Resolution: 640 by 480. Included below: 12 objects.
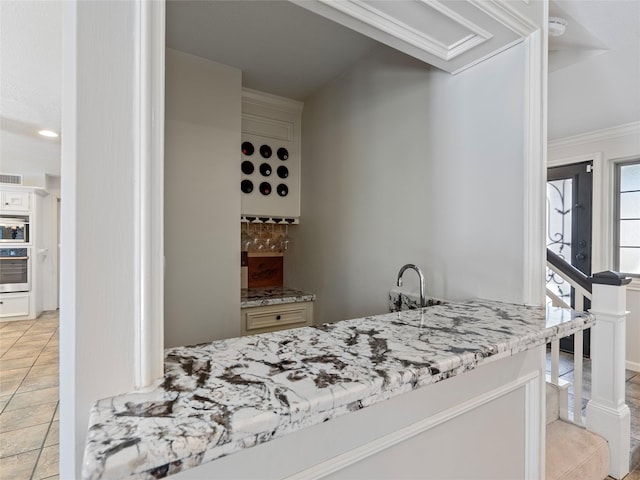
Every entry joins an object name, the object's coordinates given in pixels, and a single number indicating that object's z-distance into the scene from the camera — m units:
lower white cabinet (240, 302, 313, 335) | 2.53
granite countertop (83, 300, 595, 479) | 0.46
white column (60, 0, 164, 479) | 0.55
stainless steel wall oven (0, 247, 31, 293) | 5.29
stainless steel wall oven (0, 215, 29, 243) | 5.25
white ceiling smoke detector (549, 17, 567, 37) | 1.55
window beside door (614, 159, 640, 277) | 3.17
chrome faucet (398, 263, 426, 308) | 1.43
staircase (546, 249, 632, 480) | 1.73
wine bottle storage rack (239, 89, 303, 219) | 2.80
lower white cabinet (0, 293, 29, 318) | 5.26
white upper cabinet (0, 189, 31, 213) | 5.25
